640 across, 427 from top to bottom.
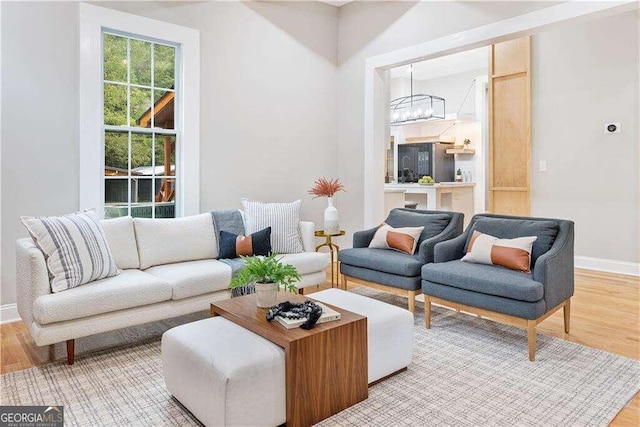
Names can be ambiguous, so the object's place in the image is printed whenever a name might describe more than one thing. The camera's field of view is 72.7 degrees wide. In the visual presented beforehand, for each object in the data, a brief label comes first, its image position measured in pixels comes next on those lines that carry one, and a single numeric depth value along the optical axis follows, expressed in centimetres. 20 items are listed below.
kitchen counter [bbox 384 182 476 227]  742
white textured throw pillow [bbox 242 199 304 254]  402
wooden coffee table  199
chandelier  797
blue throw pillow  377
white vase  439
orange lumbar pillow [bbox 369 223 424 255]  377
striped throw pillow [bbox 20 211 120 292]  274
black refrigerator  884
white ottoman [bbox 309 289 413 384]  241
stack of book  213
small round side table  437
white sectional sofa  263
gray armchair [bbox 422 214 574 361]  274
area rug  210
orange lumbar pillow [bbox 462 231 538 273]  303
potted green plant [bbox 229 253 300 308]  234
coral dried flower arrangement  450
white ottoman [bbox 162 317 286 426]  184
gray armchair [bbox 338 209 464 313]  345
